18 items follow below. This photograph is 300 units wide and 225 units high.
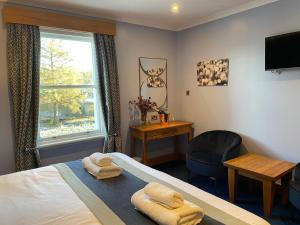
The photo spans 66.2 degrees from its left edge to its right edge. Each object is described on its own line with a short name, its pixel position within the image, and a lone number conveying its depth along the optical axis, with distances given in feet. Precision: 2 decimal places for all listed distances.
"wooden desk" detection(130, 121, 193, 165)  11.43
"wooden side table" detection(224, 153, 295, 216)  7.86
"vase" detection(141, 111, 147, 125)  12.23
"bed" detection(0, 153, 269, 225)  4.29
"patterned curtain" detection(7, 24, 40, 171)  8.86
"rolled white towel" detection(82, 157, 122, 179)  6.33
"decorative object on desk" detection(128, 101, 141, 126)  12.37
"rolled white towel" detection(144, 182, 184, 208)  4.23
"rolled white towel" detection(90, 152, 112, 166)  6.55
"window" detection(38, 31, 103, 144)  10.00
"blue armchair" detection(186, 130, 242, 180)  9.50
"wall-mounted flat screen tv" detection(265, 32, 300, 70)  8.37
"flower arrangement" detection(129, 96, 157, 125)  12.12
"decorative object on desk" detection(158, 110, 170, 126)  12.86
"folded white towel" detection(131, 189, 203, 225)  3.94
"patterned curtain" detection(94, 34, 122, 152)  10.87
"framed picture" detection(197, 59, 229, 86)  11.39
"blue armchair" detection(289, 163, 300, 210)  6.86
